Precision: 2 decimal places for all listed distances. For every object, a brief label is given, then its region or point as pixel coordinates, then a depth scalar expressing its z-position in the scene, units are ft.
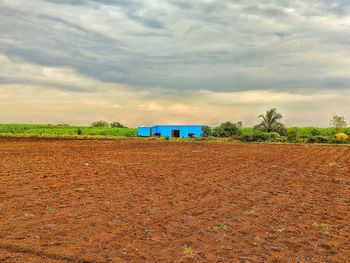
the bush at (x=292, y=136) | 177.47
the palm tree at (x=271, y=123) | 201.57
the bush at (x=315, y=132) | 217.77
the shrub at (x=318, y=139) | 175.01
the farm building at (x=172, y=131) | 229.25
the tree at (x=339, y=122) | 231.14
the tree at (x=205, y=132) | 209.97
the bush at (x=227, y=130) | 210.12
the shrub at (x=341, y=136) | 179.83
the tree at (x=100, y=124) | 329.72
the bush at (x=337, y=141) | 172.00
